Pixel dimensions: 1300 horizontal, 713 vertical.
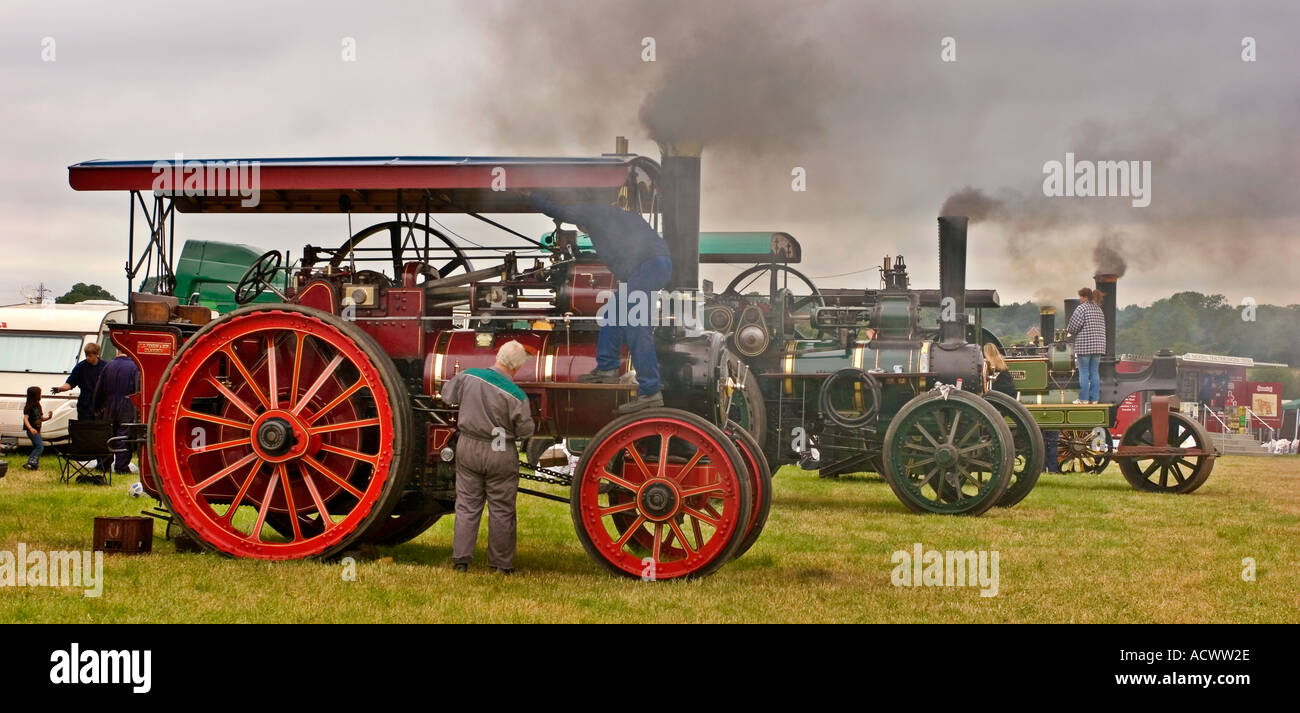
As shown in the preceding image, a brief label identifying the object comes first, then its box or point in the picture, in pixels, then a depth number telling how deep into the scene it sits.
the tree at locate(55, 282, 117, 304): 45.03
